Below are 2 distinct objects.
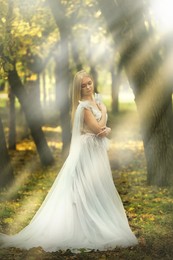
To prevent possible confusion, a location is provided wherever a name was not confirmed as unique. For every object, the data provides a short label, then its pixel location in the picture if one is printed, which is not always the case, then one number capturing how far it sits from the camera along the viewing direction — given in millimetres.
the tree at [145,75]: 10953
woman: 7242
